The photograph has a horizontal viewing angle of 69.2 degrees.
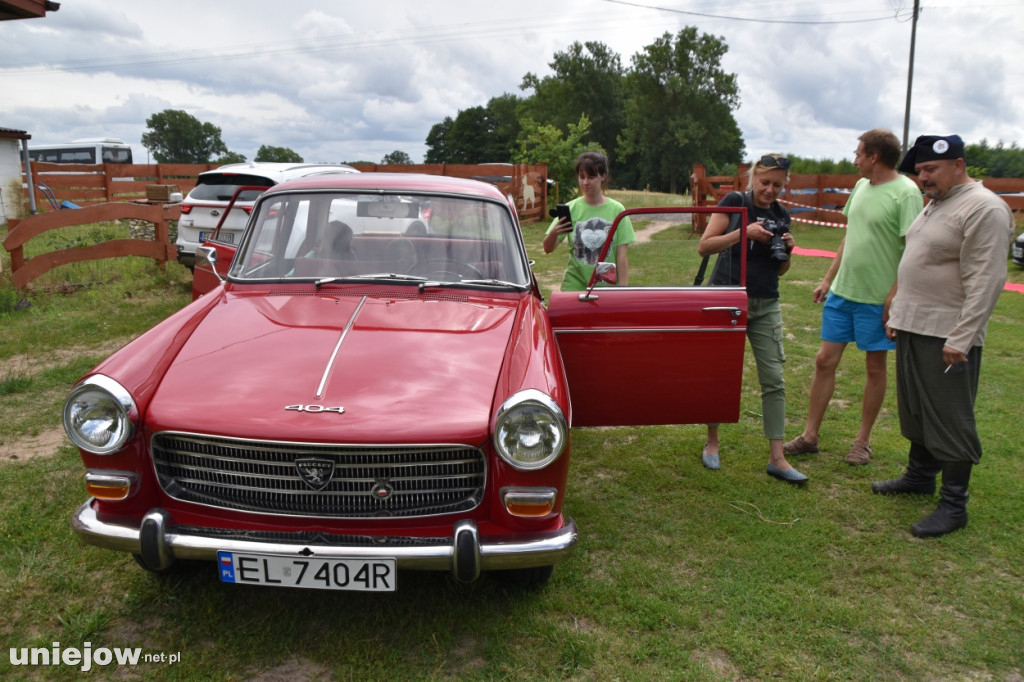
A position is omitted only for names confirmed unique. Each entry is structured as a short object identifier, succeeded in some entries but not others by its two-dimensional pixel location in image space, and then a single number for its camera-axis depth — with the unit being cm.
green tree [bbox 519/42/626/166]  7769
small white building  2159
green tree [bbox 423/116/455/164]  9356
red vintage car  270
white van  3988
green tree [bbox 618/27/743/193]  6391
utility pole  2725
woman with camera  437
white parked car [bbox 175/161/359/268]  1000
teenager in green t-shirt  478
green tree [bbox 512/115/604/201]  2461
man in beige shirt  364
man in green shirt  440
